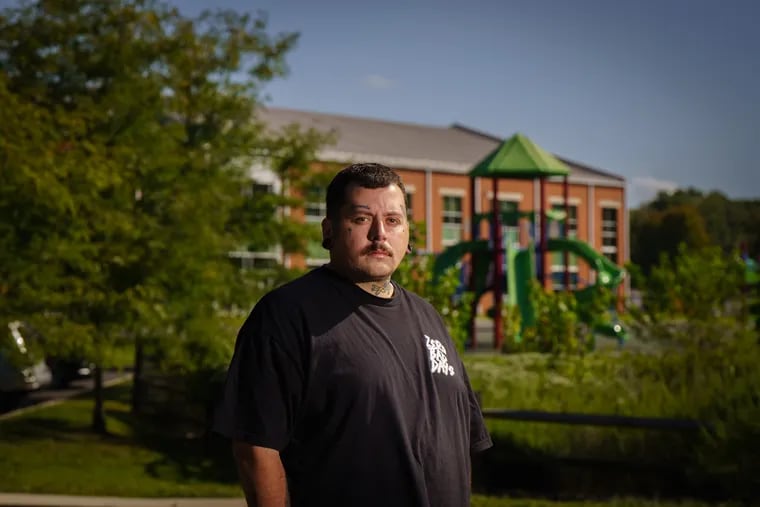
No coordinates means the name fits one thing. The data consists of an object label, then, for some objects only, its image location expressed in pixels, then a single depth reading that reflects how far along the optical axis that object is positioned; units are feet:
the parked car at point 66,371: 68.07
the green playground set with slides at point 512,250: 97.30
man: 10.43
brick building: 179.01
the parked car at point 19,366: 42.42
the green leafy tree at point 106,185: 42.16
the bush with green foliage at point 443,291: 46.70
